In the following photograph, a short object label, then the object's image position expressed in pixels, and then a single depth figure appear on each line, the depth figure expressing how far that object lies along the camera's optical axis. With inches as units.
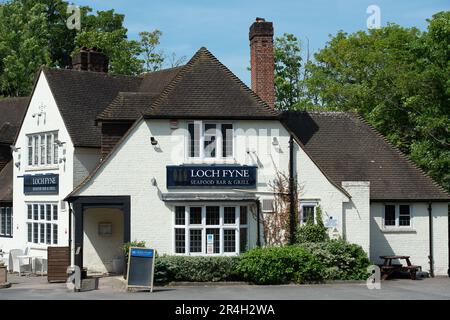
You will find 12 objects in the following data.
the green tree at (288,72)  2274.9
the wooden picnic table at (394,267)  1051.9
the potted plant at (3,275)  958.4
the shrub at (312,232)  1039.0
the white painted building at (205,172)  1016.2
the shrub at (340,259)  999.0
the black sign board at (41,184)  1157.1
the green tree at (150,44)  2315.5
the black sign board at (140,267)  882.8
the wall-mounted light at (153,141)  1019.3
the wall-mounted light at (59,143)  1130.8
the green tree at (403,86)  1333.7
